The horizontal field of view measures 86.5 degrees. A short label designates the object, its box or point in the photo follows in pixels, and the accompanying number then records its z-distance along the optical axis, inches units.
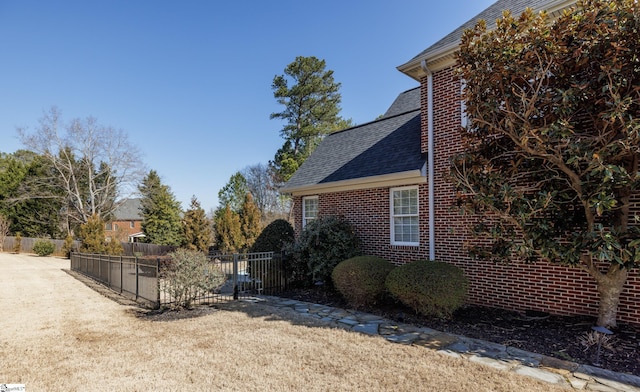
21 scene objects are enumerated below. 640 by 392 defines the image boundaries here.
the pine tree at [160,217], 1098.1
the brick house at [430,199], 246.4
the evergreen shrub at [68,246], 998.4
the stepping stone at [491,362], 160.1
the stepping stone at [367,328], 217.8
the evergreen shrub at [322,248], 339.3
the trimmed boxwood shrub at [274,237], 414.0
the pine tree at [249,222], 872.3
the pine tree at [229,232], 829.2
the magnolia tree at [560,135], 175.8
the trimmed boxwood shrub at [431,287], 237.5
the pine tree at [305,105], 1178.6
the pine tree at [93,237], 781.3
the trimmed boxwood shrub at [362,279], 278.7
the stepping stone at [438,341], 191.3
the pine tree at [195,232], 768.9
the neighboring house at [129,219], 1710.6
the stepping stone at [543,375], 144.9
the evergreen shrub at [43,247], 1000.9
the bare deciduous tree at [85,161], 1077.8
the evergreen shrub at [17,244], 1112.1
